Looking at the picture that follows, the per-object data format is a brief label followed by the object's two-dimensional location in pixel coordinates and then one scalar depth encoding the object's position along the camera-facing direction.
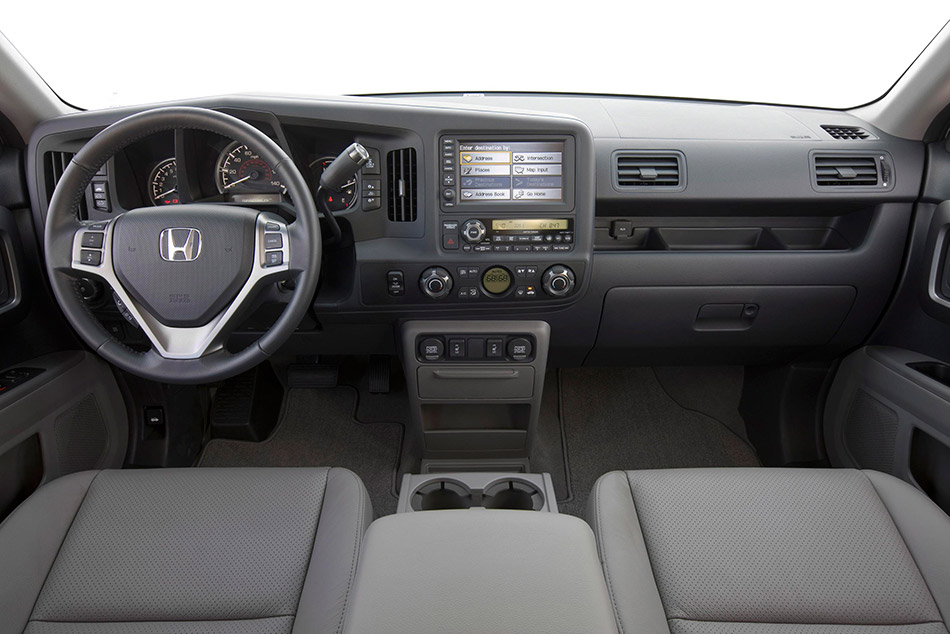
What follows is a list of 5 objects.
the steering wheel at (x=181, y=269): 1.15
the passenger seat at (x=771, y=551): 0.96
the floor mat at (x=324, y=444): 2.15
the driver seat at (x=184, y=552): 0.96
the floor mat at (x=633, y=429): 2.17
